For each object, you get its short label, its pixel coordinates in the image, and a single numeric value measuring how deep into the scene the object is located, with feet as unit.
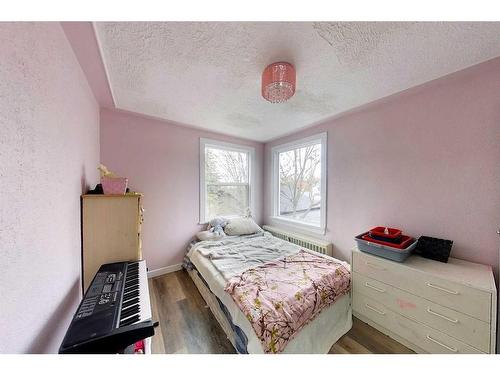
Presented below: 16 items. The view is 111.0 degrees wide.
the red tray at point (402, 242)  4.76
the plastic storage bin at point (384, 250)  4.67
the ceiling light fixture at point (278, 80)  4.07
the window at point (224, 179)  9.36
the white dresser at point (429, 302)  3.58
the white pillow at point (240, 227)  9.02
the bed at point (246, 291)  4.07
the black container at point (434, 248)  4.62
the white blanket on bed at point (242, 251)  5.88
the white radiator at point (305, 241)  7.70
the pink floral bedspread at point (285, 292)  3.69
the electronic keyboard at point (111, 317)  2.14
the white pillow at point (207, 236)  8.39
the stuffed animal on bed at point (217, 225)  8.80
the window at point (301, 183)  8.28
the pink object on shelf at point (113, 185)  4.40
